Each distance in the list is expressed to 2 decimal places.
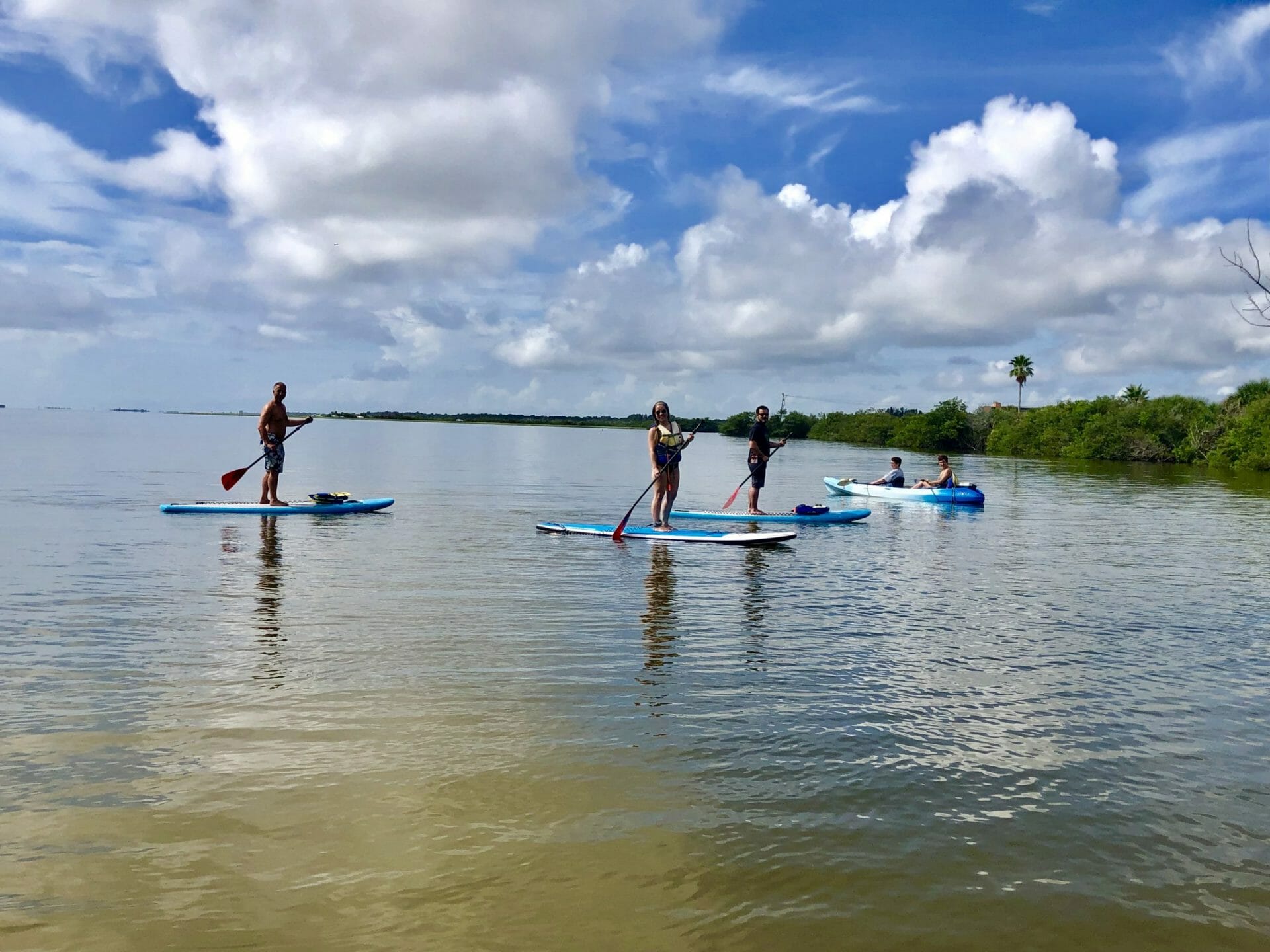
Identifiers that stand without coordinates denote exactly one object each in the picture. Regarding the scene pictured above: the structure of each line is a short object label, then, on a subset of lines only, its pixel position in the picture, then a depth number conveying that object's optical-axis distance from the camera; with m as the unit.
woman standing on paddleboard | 17.38
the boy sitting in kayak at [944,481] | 28.75
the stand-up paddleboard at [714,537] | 17.97
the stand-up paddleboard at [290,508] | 20.44
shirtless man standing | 19.80
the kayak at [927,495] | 27.94
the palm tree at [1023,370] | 110.81
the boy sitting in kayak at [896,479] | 29.77
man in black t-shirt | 20.67
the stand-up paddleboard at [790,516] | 21.58
